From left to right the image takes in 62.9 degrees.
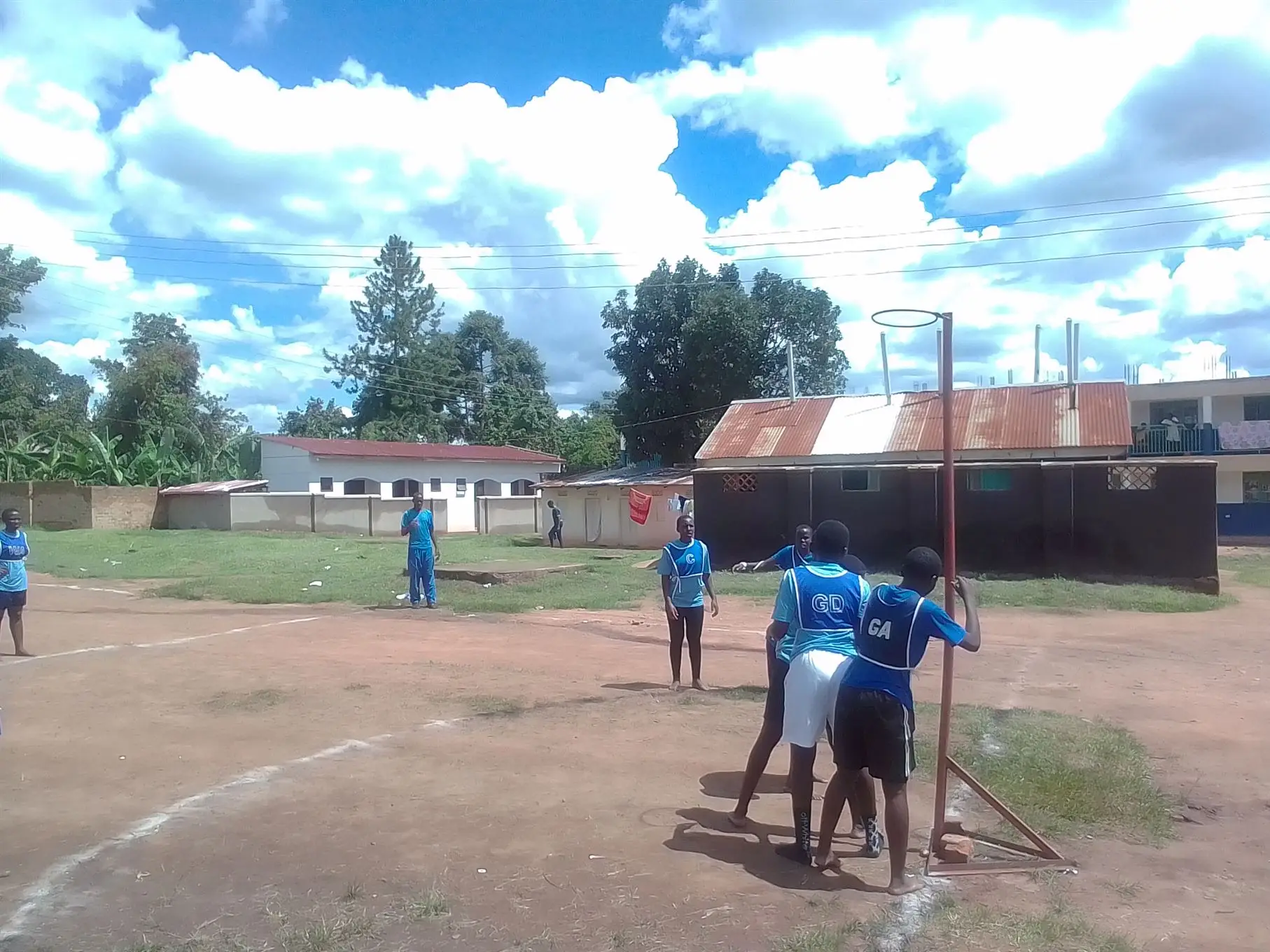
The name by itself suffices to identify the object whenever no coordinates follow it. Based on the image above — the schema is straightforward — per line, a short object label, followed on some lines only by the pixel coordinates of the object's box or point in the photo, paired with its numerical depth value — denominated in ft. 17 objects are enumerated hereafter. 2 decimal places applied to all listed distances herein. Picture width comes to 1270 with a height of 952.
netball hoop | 17.16
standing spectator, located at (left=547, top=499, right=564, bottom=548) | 116.98
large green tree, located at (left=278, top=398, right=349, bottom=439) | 224.53
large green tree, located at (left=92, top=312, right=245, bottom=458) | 152.56
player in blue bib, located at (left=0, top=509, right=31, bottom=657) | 38.37
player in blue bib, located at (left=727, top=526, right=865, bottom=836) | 19.44
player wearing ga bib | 15.74
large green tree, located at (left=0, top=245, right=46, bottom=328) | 141.59
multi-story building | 123.54
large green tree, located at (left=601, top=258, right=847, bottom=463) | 142.10
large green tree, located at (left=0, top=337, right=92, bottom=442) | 149.18
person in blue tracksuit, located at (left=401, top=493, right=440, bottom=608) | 52.54
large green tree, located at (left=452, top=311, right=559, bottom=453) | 210.38
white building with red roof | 149.59
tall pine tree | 203.21
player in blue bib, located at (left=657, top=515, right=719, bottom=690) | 30.53
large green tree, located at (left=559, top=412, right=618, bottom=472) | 195.11
